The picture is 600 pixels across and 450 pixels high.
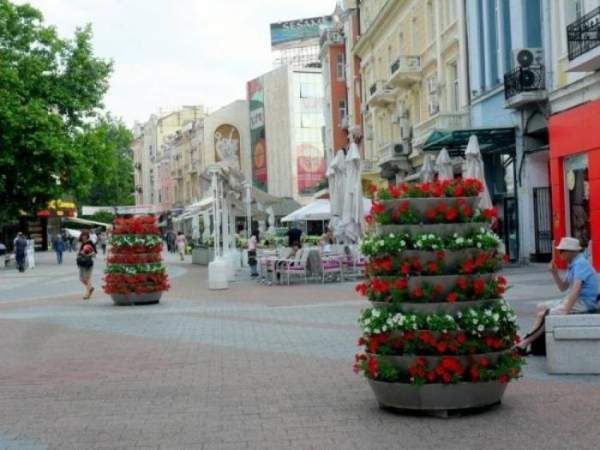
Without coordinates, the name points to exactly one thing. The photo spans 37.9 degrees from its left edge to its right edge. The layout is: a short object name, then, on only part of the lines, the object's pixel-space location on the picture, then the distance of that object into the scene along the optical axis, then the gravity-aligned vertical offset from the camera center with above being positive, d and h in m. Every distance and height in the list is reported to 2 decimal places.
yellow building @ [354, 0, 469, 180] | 30.53 +6.30
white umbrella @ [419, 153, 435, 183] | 24.63 +1.65
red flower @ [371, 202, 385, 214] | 6.89 +0.17
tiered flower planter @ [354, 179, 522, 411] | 6.49 -0.59
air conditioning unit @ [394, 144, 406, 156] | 37.78 +3.48
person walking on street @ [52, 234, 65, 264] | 43.84 -0.30
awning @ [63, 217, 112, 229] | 84.90 +1.94
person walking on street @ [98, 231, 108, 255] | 60.73 -0.04
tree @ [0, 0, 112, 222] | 39.09 +6.41
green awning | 24.52 +2.53
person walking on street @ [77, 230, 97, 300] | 19.48 -0.40
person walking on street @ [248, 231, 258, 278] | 26.39 -0.64
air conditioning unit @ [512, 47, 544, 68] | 22.11 +4.28
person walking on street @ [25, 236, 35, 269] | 38.84 -0.54
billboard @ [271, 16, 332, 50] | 89.25 +20.90
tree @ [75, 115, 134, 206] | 41.94 +4.21
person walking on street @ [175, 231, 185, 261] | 43.50 -0.38
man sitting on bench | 8.55 -0.59
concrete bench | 8.22 -1.15
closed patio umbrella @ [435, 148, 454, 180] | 22.93 +1.63
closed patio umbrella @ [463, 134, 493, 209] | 20.73 +1.57
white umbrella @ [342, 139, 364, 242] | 22.73 +0.78
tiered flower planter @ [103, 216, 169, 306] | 17.36 -0.50
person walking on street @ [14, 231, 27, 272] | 36.22 -0.43
